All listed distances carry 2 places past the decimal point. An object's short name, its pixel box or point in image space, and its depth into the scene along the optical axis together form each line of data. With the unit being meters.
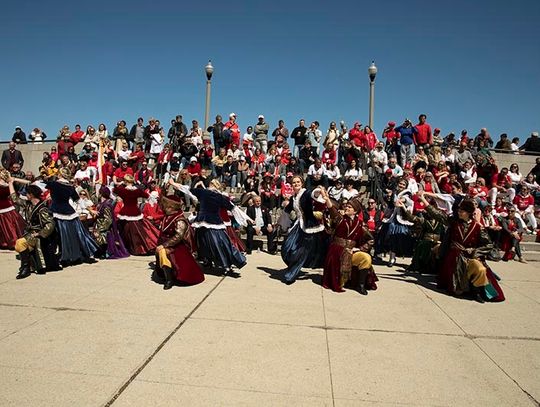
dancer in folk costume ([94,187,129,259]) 7.84
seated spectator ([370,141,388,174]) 12.67
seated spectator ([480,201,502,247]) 8.65
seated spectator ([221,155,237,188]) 12.93
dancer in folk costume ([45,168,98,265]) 6.70
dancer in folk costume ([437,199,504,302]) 5.66
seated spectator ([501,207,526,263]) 9.24
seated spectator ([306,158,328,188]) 12.02
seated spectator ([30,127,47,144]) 17.94
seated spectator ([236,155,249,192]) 12.79
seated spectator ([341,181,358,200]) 10.46
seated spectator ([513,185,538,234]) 11.06
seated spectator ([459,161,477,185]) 12.06
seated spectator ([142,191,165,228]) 9.66
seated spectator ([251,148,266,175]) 13.52
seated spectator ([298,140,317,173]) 13.24
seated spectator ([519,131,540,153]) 16.36
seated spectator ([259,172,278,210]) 10.95
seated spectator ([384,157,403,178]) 12.08
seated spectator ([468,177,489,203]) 10.23
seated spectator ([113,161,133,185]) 12.38
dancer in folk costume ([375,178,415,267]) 8.02
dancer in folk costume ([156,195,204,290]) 5.75
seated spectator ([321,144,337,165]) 12.91
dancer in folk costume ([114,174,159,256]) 8.38
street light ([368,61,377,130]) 15.00
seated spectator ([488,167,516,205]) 10.99
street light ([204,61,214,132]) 15.90
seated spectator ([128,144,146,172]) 13.32
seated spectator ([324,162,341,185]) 12.09
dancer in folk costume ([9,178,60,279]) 6.07
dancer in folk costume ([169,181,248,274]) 6.56
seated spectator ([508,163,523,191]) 12.83
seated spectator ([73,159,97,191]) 12.15
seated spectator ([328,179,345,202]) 10.90
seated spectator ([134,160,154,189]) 12.56
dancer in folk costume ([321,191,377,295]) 5.88
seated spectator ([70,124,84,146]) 15.11
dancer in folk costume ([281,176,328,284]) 6.29
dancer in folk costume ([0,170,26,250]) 8.48
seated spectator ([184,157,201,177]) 12.39
